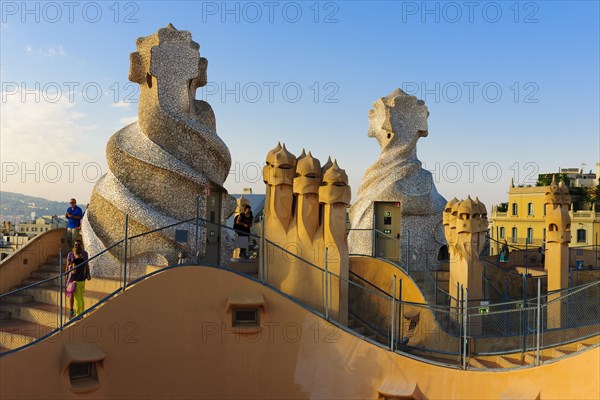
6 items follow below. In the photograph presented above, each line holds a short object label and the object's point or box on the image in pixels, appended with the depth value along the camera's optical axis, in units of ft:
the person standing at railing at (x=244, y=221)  39.19
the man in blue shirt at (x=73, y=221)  39.19
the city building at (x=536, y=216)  121.19
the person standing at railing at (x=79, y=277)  29.27
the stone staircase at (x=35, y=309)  28.19
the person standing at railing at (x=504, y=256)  64.41
